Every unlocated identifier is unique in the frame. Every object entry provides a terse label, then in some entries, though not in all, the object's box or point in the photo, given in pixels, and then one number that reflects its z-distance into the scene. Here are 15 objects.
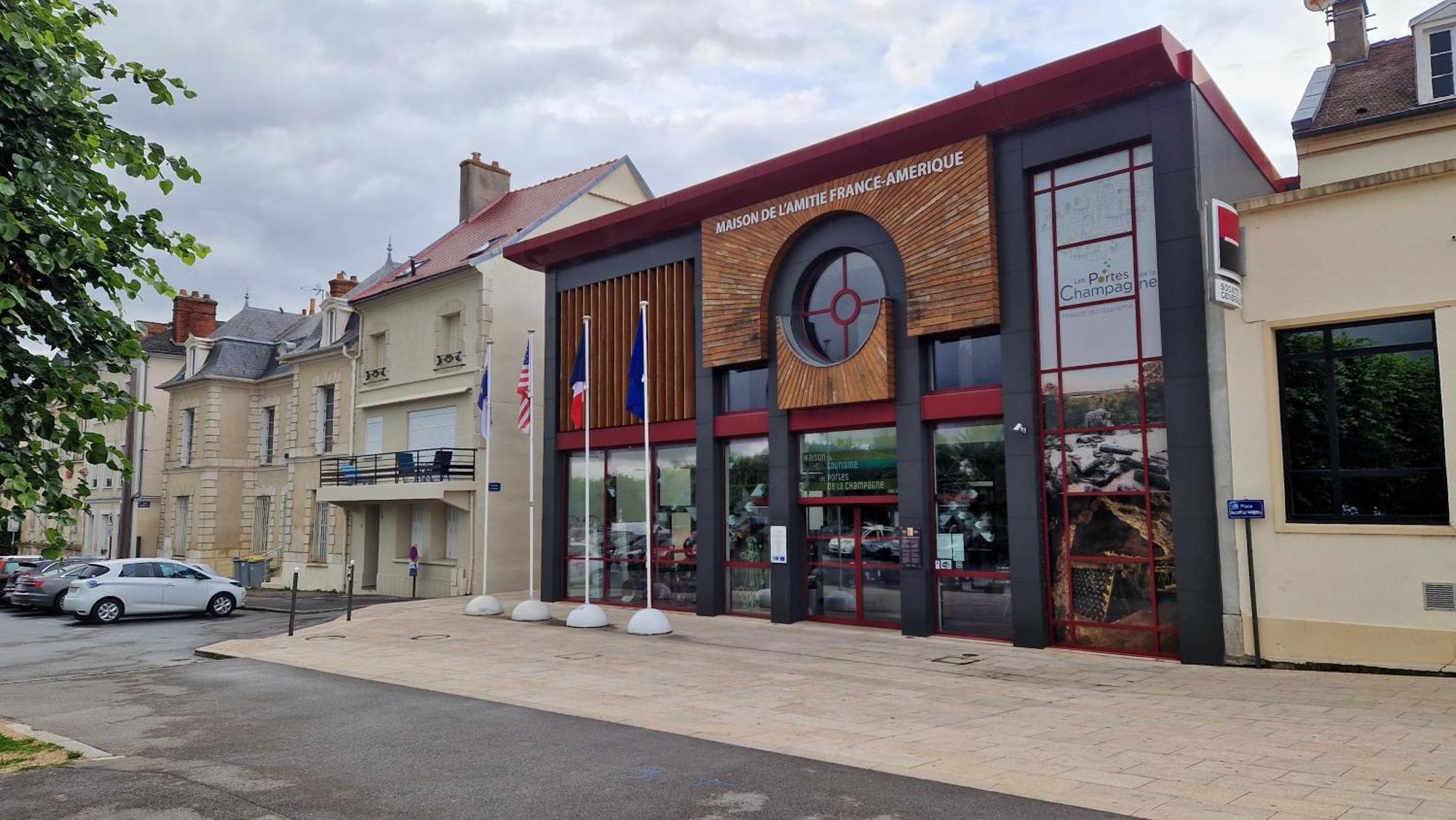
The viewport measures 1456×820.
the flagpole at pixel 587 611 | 17.42
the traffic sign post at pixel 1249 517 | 12.05
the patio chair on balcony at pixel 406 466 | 25.20
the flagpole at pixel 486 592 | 19.64
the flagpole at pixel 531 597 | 18.56
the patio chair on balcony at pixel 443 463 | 24.31
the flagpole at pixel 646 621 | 16.27
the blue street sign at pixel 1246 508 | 12.04
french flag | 18.06
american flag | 18.84
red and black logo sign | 12.13
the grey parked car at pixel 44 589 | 22.17
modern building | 13.13
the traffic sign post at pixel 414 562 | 24.77
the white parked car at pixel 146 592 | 20.12
